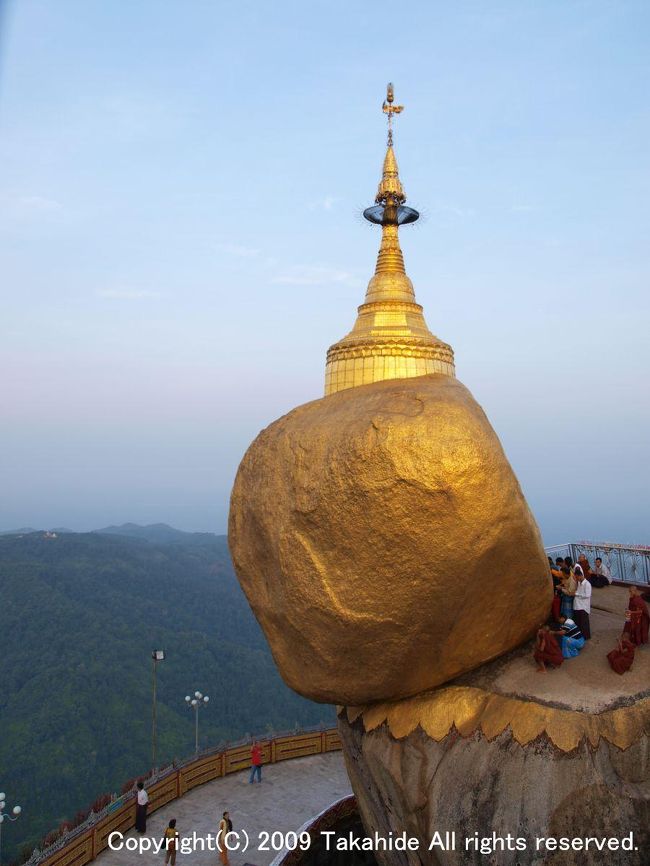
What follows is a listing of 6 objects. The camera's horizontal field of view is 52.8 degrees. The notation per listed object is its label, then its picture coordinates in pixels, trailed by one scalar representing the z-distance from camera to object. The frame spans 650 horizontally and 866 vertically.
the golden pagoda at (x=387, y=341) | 15.18
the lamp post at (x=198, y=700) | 18.22
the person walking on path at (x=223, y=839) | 11.96
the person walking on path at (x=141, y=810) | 12.93
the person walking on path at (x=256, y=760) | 15.41
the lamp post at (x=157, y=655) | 16.92
